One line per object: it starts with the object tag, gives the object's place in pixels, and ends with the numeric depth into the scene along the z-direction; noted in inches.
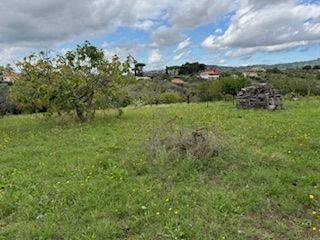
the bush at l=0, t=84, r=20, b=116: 582.7
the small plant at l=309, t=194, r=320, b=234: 133.4
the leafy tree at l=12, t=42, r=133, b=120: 400.9
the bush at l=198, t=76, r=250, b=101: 670.4
